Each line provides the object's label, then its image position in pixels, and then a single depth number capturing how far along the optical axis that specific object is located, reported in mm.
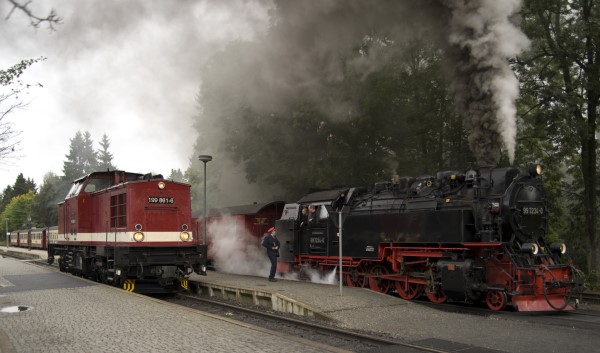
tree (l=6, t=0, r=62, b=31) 3650
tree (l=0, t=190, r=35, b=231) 75375
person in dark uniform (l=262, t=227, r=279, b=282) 13188
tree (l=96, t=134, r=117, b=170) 73844
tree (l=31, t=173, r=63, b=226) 57469
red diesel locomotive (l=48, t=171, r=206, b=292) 11516
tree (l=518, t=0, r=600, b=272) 14664
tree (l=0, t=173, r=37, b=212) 92812
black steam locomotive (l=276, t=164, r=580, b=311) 9148
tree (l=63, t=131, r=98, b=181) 68000
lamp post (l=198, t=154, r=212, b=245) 15344
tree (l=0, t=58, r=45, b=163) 8305
